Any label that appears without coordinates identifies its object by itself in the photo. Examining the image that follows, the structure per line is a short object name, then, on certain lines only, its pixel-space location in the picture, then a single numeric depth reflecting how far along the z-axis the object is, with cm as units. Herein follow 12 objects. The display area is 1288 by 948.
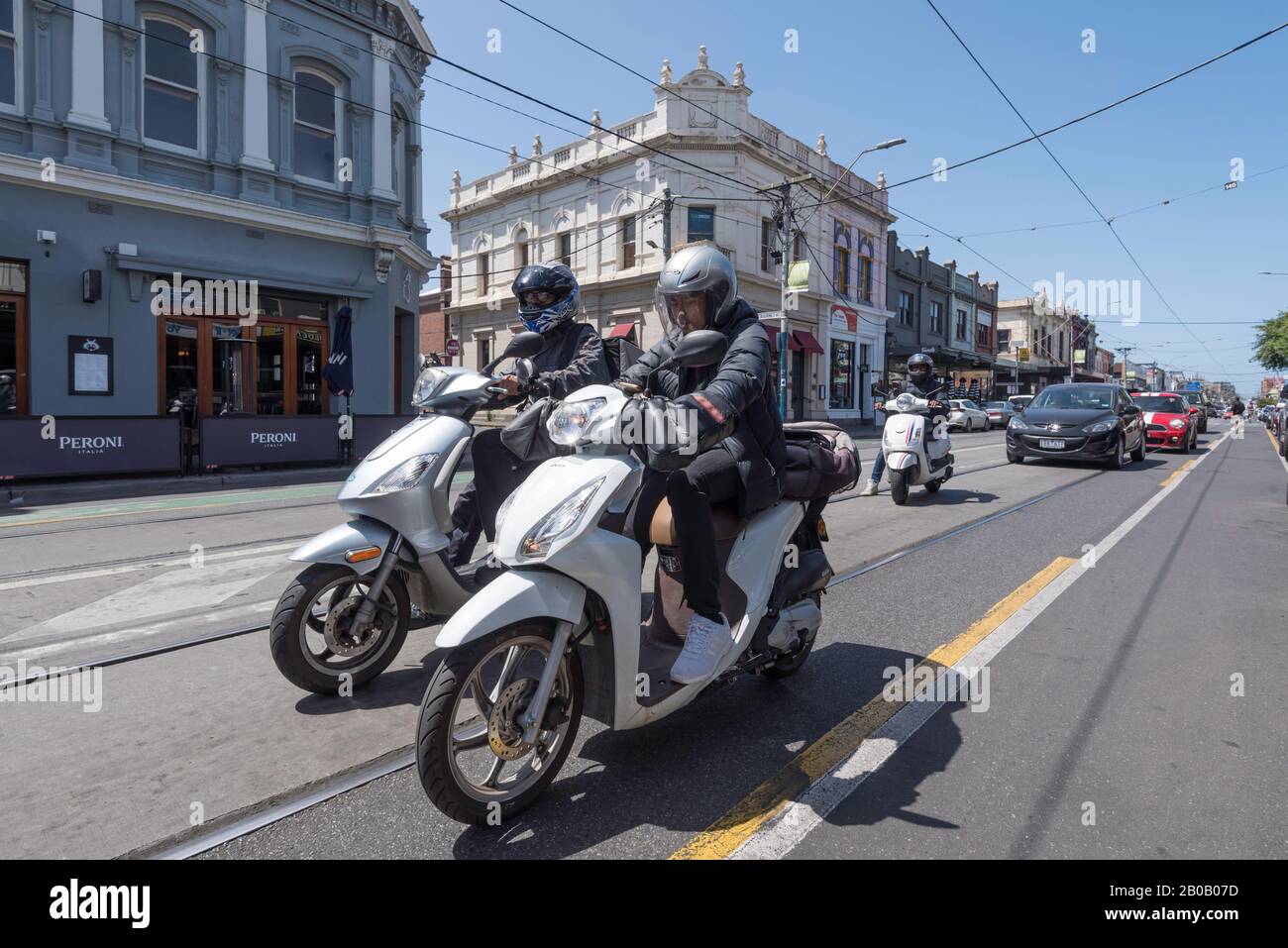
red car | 1955
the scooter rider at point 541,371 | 406
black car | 1384
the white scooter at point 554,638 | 235
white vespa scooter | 974
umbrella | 1520
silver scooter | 343
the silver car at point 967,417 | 3472
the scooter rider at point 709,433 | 287
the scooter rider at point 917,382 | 1038
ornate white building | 2825
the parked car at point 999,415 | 3872
